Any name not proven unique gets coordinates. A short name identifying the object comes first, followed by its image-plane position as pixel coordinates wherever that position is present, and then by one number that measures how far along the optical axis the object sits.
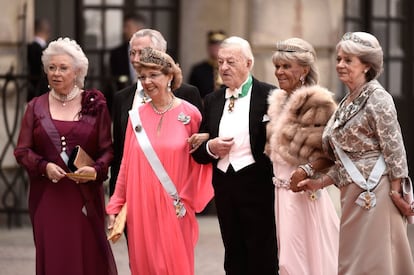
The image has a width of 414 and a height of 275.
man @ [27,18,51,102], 28.20
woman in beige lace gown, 16.61
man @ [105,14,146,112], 30.30
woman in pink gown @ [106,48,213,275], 18.06
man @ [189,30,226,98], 29.77
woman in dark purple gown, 18.53
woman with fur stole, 17.84
